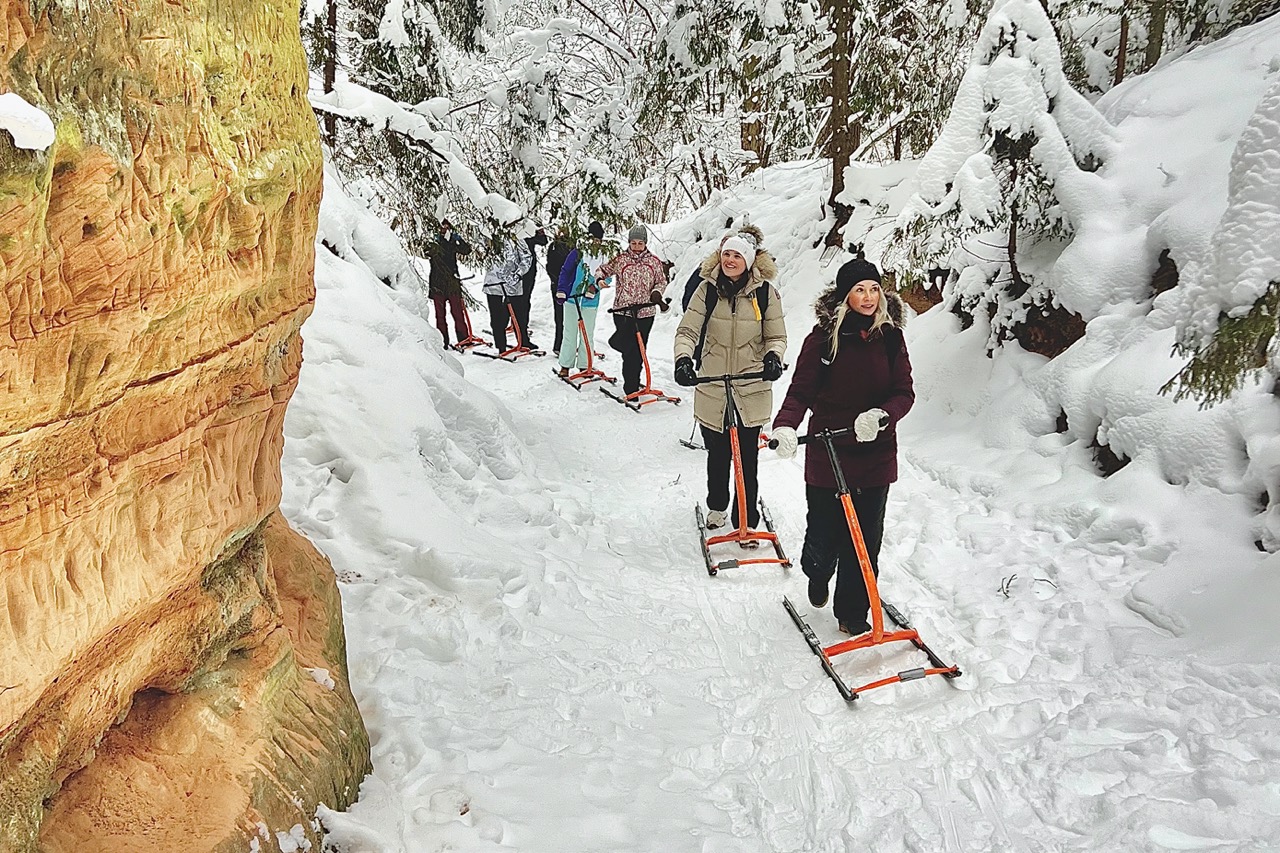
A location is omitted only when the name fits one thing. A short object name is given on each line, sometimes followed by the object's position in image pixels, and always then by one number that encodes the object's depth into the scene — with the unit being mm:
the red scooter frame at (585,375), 11180
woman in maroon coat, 3975
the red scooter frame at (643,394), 9766
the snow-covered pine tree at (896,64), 9000
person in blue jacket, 11211
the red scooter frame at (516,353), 13250
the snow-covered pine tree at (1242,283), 2914
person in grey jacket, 12711
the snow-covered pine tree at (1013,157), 6062
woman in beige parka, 5477
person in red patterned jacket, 9656
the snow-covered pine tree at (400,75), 6645
